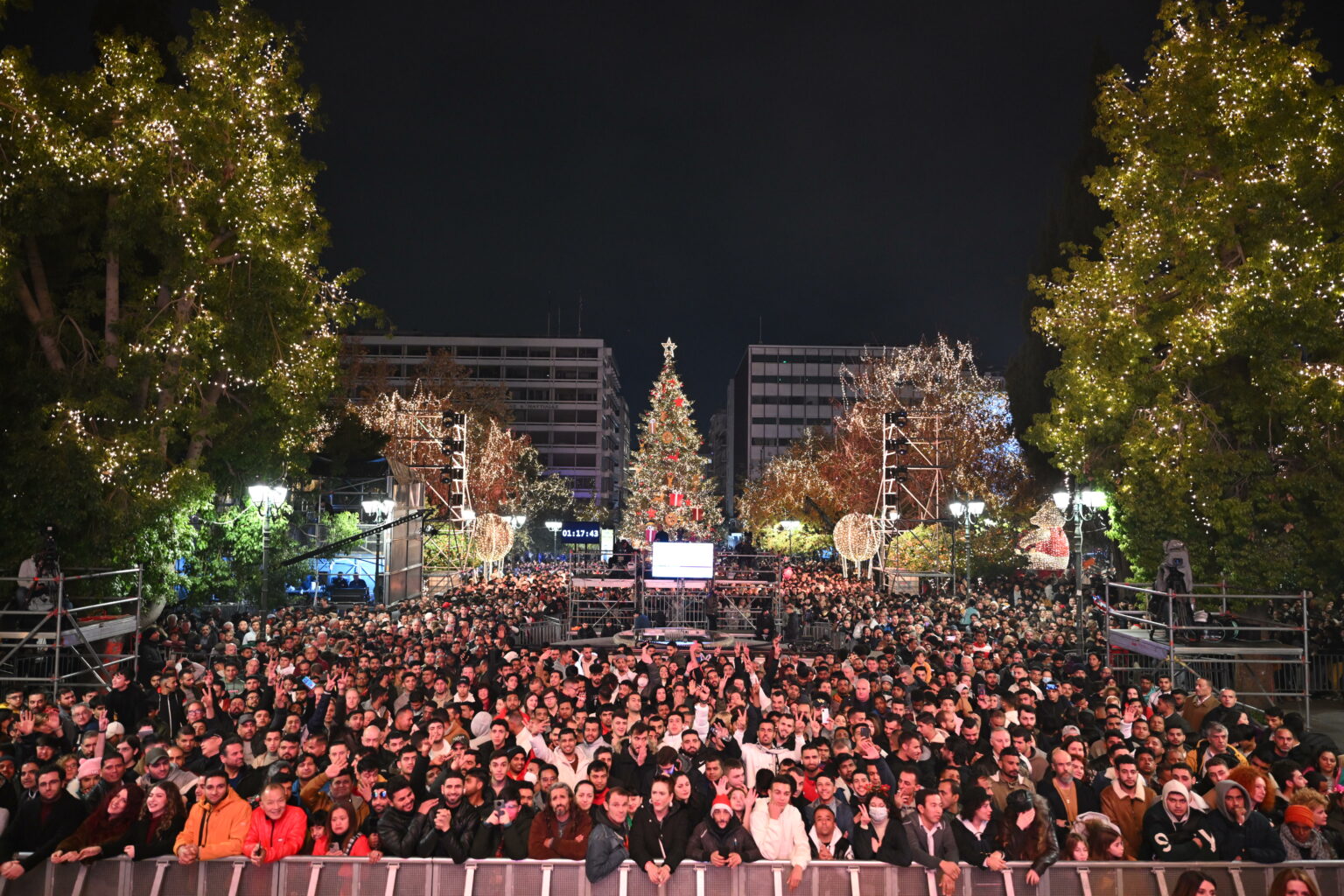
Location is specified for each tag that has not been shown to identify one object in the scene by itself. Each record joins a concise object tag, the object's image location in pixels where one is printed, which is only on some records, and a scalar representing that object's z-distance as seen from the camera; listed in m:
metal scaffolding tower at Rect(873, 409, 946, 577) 30.20
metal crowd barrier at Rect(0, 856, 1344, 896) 6.07
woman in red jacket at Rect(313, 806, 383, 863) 6.38
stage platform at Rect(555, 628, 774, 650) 22.29
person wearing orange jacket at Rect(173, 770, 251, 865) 6.25
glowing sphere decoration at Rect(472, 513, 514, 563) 29.78
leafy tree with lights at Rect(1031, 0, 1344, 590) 16.20
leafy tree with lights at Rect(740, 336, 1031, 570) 34.22
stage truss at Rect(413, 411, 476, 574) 29.39
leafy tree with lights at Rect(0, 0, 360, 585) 17.05
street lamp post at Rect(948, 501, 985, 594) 23.97
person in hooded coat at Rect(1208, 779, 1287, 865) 6.33
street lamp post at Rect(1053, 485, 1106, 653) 17.91
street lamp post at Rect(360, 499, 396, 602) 27.37
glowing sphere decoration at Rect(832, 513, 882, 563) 29.16
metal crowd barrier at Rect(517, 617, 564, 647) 22.55
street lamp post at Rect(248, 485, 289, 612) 18.09
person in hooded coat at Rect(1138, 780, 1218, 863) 6.39
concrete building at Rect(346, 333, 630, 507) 104.69
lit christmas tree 42.03
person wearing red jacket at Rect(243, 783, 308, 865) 6.21
